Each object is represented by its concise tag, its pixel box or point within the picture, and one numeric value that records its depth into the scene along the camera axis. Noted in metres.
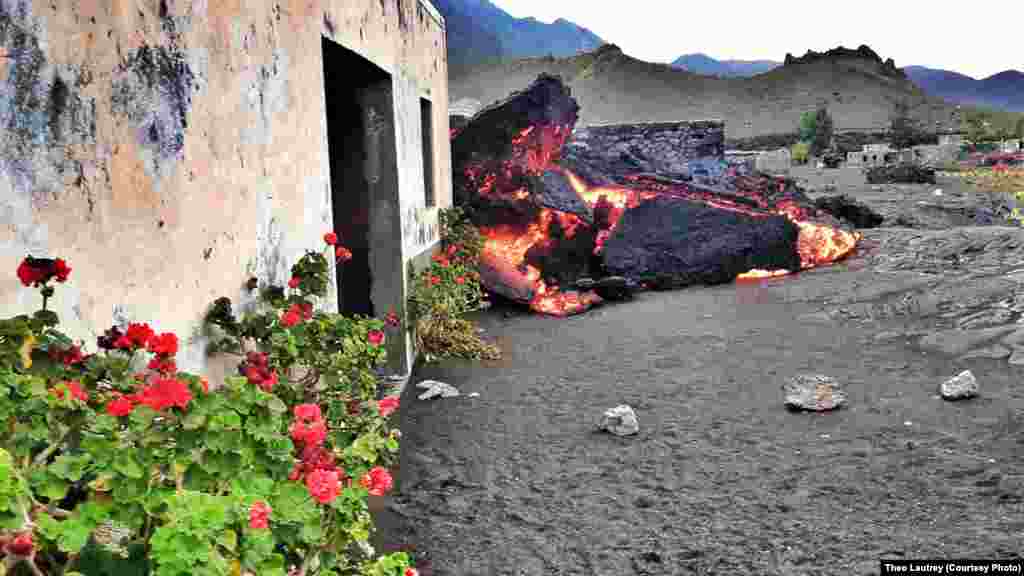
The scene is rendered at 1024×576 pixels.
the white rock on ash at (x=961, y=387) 4.89
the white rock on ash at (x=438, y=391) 5.77
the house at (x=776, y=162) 33.34
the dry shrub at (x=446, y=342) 7.00
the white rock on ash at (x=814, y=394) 5.03
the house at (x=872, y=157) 34.00
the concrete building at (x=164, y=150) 1.77
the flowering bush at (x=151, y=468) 1.34
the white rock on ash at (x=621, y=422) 4.84
